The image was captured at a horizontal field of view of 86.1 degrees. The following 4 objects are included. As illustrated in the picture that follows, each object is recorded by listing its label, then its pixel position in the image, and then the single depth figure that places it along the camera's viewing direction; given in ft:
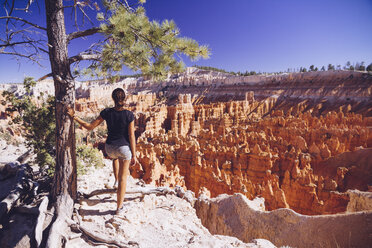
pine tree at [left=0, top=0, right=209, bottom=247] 8.81
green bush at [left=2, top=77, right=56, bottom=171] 13.43
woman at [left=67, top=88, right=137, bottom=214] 9.42
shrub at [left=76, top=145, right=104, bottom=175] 15.31
